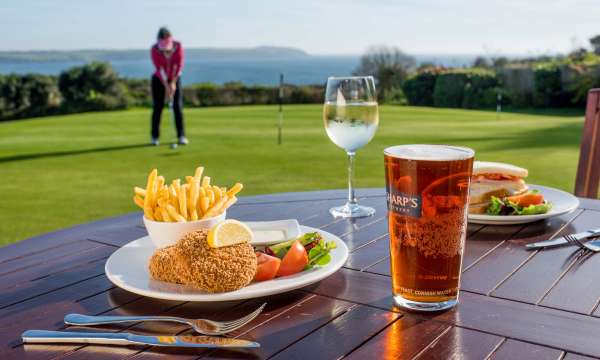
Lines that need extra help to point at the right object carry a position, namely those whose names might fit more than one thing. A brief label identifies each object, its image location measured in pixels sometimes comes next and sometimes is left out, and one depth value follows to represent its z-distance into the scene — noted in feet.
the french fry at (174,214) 4.10
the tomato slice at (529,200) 5.51
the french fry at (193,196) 4.27
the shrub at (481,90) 73.10
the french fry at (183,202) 4.22
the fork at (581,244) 4.54
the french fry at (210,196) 4.39
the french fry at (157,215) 4.25
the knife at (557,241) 4.61
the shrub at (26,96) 72.59
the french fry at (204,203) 4.29
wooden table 3.00
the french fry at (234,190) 4.48
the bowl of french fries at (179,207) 4.13
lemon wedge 3.57
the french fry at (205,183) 4.49
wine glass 5.63
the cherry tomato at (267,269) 3.81
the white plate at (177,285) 3.50
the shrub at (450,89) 75.41
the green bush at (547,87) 68.03
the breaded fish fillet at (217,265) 3.52
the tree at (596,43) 86.11
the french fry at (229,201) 4.39
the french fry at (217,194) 4.45
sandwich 5.75
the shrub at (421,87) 79.30
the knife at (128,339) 3.03
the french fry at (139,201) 4.42
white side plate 5.16
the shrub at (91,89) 75.77
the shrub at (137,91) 81.76
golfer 36.65
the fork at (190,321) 3.19
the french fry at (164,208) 4.16
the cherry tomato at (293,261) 3.90
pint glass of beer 3.29
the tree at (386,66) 94.26
